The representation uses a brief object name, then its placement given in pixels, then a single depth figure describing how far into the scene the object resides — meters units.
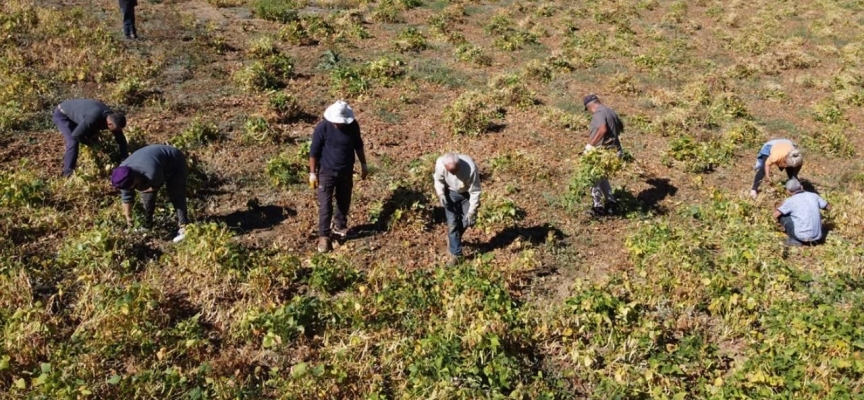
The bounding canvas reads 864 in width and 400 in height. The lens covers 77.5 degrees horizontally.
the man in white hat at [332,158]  6.89
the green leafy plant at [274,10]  17.97
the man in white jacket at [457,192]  6.71
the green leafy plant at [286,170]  8.95
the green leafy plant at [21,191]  7.33
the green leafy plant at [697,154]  10.72
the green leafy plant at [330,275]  6.47
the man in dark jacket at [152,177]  6.56
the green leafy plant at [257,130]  10.20
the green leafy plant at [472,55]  15.61
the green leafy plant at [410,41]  16.36
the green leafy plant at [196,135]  9.66
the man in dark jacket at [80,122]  7.76
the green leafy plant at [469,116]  11.55
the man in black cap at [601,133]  8.59
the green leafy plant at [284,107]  11.23
